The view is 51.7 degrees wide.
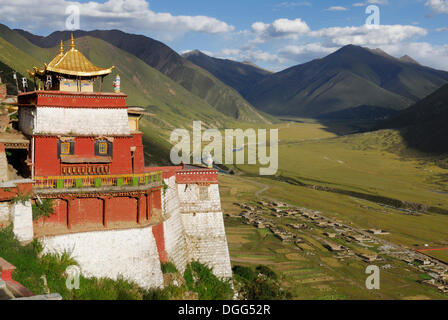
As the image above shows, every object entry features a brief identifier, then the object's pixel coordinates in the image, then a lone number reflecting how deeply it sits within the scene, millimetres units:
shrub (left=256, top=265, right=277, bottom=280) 56331
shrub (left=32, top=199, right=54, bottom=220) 31188
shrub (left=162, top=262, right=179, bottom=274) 36281
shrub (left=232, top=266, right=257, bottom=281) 52753
